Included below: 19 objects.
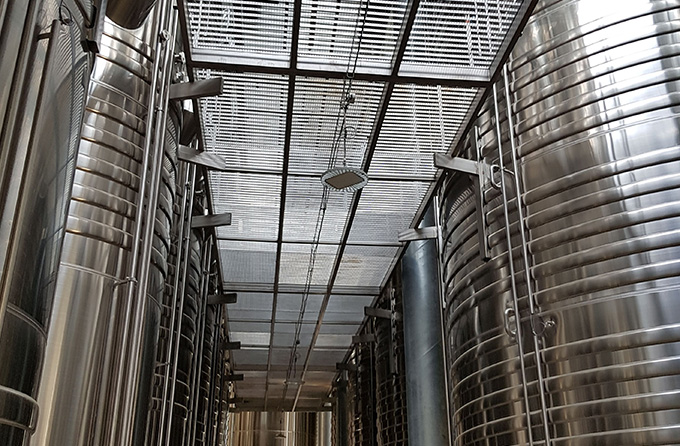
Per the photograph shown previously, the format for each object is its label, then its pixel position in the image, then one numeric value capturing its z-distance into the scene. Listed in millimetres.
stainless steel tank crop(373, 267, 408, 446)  10709
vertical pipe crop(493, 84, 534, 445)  5078
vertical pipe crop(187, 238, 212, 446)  8180
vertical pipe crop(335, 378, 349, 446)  18594
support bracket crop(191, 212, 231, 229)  8070
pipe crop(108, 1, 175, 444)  4172
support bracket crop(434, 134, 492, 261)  6090
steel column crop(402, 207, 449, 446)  9469
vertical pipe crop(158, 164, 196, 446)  5758
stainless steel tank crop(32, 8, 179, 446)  4164
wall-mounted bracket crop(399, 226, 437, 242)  8984
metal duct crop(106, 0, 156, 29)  4117
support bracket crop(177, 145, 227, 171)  6650
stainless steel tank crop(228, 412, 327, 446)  22828
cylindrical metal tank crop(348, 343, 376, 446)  13534
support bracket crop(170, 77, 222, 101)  5727
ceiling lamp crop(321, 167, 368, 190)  7074
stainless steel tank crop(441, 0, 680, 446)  4473
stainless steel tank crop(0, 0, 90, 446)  2184
